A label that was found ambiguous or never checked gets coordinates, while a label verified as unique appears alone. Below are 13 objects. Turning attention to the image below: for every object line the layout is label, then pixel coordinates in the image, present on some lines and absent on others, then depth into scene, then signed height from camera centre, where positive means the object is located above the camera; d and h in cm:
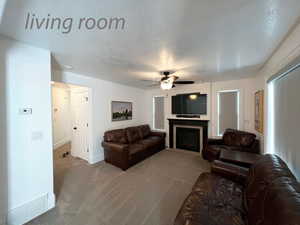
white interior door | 368 -36
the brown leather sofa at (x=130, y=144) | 323 -99
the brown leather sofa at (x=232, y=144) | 323 -89
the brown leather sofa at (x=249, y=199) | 93 -89
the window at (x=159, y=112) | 539 -8
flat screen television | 449 +23
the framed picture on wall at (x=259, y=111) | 278 -2
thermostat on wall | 170 +0
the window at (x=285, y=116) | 162 -10
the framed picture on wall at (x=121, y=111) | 423 +0
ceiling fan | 274 +63
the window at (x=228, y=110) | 408 +1
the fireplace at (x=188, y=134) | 445 -83
